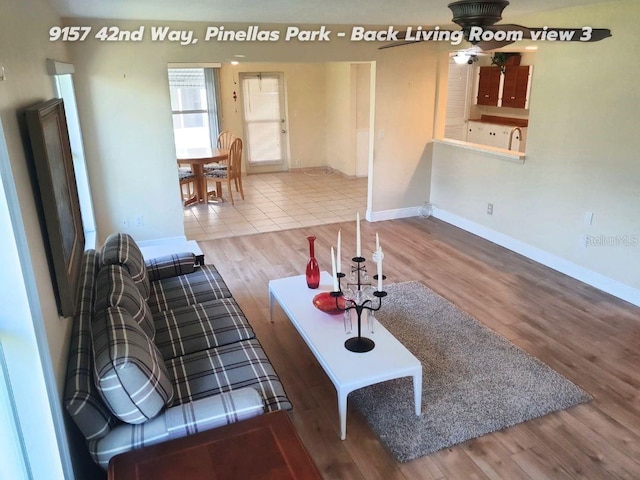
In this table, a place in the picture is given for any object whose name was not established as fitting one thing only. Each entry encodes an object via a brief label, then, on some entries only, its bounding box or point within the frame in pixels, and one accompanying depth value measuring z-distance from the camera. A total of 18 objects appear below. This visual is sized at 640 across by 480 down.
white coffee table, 2.39
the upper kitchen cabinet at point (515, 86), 7.28
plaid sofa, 1.73
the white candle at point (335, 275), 2.67
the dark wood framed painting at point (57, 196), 1.80
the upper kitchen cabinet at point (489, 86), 7.87
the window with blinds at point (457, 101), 8.27
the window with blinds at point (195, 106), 8.38
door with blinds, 8.90
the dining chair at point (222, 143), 7.52
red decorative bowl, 2.94
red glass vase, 3.20
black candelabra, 2.50
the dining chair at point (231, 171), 7.07
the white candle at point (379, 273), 2.36
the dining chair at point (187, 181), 6.82
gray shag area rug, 2.51
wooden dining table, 6.62
